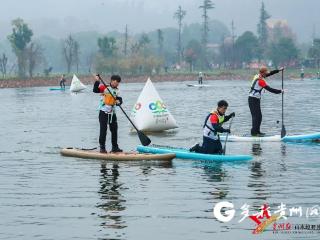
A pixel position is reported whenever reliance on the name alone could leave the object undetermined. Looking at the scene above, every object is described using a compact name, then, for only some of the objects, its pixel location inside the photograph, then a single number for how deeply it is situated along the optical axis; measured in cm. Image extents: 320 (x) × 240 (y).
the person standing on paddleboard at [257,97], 2066
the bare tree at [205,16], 18262
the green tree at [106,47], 13862
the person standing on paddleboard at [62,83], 7900
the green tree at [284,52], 14800
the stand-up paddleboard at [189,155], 1597
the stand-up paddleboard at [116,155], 1620
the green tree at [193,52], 15675
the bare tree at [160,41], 17838
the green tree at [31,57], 11769
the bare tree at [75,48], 14540
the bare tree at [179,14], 18211
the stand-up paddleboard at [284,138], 2042
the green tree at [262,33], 18661
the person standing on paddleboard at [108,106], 1709
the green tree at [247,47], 16300
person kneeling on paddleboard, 1561
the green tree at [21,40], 11575
